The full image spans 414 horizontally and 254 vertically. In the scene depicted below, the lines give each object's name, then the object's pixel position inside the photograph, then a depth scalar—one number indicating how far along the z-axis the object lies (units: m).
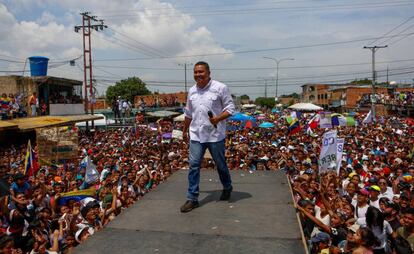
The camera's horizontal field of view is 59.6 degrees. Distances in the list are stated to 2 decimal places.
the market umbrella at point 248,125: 21.49
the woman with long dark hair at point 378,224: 4.01
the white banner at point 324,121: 17.07
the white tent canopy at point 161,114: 33.91
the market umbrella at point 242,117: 22.08
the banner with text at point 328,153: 7.99
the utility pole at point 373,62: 32.83
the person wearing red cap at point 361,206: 5.25
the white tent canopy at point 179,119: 26.74
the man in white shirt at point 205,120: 3.76
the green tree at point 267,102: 102.47
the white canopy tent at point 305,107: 27.39
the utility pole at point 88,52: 28.19
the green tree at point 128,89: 61.50
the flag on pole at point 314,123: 18.08
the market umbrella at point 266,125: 20.86
